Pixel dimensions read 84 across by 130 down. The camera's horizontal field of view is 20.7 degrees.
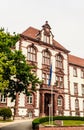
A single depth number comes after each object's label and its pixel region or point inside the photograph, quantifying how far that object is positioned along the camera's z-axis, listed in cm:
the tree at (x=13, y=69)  2249
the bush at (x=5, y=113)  3438
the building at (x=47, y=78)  4234
